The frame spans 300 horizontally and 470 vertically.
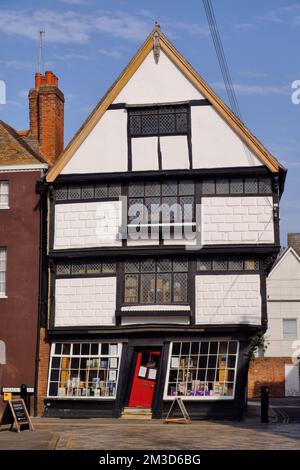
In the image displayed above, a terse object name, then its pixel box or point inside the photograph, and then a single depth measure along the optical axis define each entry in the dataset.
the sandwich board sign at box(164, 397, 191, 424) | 24.86
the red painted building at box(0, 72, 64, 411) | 28.03
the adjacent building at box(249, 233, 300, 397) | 44.19
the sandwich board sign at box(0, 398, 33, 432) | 22.11
